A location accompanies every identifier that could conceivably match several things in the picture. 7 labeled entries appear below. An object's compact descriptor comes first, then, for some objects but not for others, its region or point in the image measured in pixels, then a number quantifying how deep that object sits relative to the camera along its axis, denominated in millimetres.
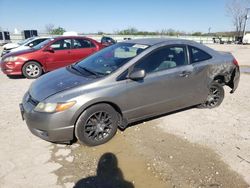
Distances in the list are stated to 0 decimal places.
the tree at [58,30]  46744
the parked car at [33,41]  12181
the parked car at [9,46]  15209
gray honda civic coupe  3346
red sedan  8062
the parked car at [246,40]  43447
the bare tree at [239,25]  57719
